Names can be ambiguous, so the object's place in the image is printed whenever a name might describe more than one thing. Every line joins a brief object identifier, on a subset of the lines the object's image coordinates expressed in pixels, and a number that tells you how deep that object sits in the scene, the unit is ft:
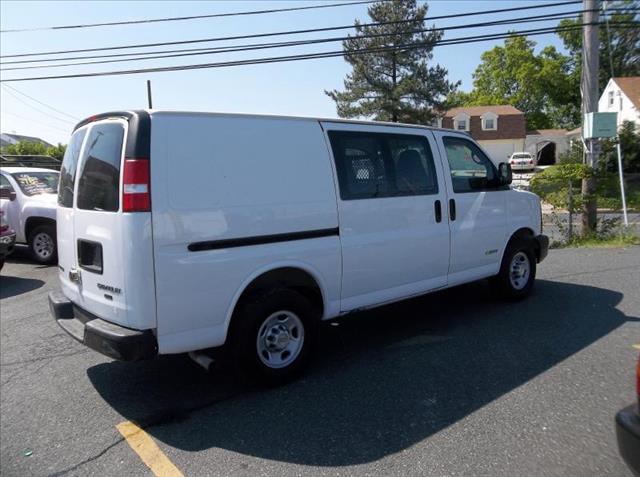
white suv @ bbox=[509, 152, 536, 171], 131.75
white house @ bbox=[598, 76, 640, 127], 110.11
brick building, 157.79
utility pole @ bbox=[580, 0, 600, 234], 35.88
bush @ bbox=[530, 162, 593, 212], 35.91
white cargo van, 11.35
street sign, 36.42
